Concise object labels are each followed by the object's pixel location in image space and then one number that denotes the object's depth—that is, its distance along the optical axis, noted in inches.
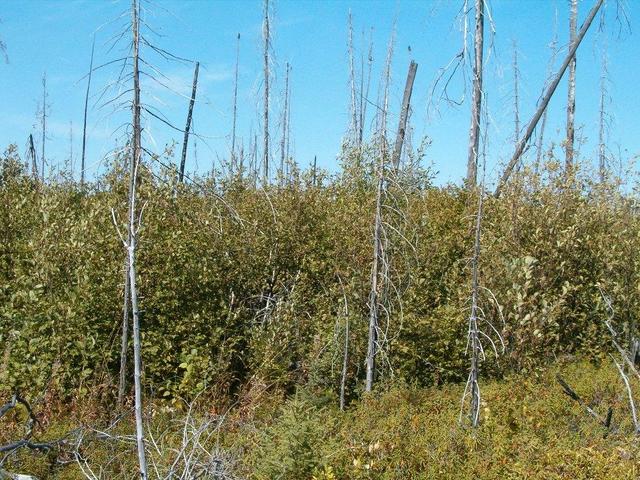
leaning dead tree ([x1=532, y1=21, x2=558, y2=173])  730.2
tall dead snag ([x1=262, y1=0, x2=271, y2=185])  763.2
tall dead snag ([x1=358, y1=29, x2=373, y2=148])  805.5
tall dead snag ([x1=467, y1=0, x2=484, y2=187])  466.9
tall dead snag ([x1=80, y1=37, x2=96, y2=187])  860.9
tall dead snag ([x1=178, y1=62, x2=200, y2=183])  712.2
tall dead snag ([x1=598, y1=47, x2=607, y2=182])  836.1
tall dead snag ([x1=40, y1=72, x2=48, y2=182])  933.8
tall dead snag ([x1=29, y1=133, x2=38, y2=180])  633.8
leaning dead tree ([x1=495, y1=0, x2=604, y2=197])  478.3
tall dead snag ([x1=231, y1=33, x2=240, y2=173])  914.8
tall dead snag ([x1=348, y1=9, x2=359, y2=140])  832.9
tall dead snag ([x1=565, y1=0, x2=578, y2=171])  613.8
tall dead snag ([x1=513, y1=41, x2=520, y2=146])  793.1
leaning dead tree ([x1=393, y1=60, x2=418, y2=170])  558.9
